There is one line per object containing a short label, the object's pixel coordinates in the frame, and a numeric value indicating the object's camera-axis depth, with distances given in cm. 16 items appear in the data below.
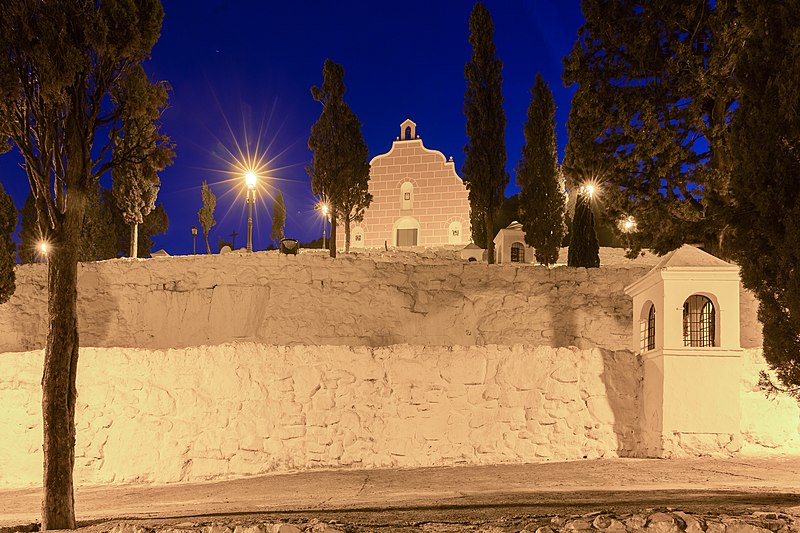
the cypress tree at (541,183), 2912
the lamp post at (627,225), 1894
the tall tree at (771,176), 696
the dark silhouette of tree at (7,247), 1488
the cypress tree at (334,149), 2914
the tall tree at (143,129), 812
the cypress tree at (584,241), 2569
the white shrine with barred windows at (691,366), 1056
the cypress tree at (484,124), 2855
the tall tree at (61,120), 716
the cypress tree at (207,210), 5234
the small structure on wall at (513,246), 3084
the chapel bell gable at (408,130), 4278
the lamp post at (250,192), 2605
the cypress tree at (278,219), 5547
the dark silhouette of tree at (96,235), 3222
